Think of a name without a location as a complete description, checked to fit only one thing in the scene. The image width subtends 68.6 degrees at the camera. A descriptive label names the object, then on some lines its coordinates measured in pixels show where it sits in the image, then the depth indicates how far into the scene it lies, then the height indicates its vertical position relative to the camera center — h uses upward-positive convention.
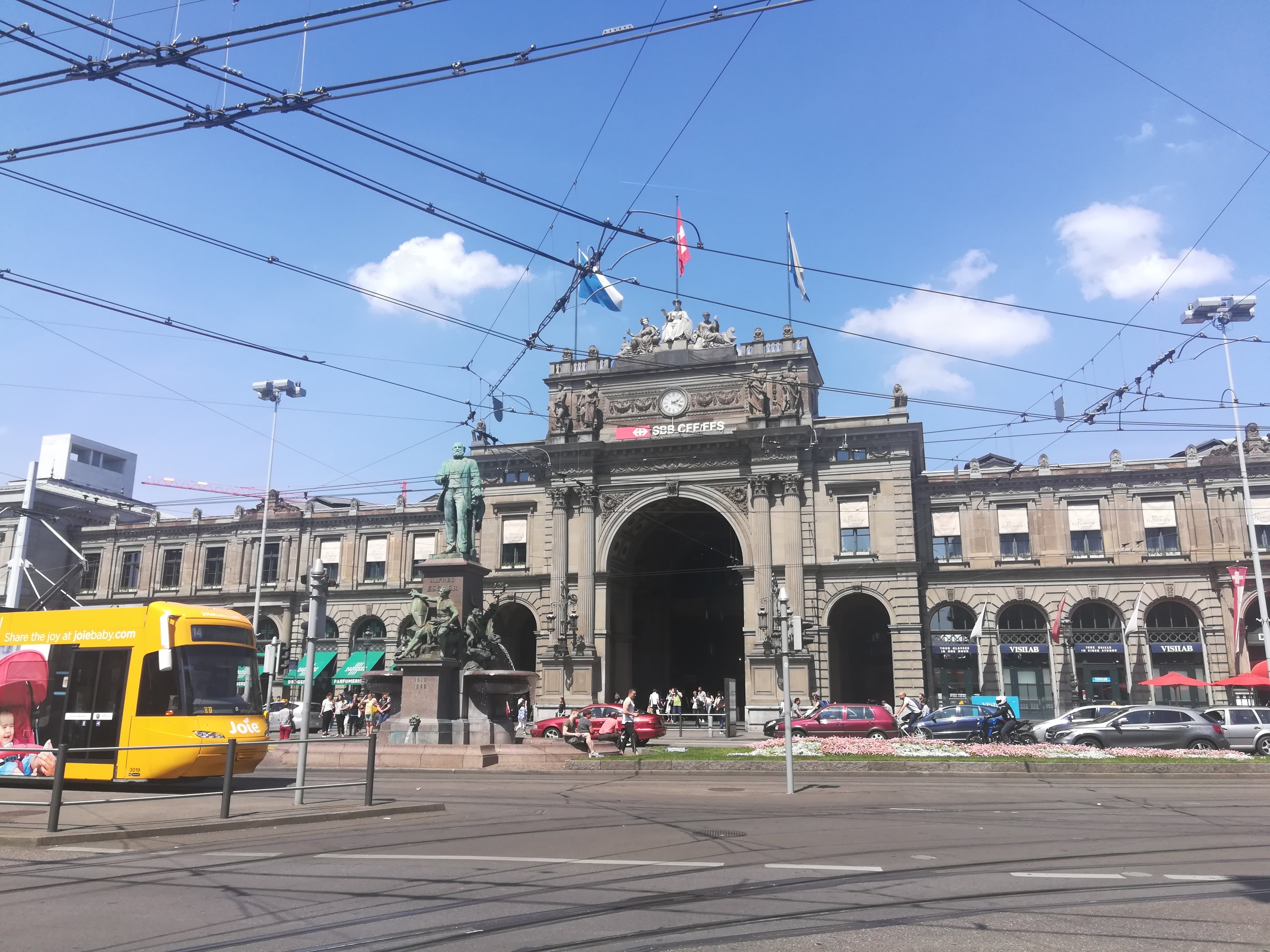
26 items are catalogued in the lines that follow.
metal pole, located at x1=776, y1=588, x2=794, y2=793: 17.92 +0.07
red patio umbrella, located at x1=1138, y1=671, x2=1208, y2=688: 41.31 -0.62
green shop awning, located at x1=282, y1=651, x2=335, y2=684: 53.50 -0.18
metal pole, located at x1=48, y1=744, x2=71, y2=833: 10.69 -1.55
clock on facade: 49.16 +13.55
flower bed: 21.92 -2.06
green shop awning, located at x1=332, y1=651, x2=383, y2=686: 55.38 -0.27
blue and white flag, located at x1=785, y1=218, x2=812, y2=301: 44.69 +18.44
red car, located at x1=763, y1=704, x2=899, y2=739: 31.95 -1.98
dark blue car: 31.39 -1.93
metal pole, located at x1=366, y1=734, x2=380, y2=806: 13.67 -1.63
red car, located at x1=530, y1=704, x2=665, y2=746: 29.78 -2.02
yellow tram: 16.64 -0.56
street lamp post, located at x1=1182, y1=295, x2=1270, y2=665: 27.42 +10.47
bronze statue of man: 25.36 +4.35
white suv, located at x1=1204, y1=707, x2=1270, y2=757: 26.34 -1.64
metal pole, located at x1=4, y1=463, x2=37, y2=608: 34.84 +5.47
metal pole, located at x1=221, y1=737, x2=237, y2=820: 12.14 -1.57
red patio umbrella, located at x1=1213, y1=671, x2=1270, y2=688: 39.16 -0.54
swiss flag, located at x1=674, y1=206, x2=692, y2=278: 38.81 +18.75
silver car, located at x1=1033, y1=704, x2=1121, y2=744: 28.67 -1.62
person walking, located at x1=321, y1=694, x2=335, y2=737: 38.31 -2.10
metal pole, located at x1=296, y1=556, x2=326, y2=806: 14.23 +0.53
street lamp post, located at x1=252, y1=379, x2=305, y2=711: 43.72 +12.73
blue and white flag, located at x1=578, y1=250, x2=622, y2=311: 35.13 +14.15
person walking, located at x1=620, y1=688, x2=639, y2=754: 27.55 -2.03
